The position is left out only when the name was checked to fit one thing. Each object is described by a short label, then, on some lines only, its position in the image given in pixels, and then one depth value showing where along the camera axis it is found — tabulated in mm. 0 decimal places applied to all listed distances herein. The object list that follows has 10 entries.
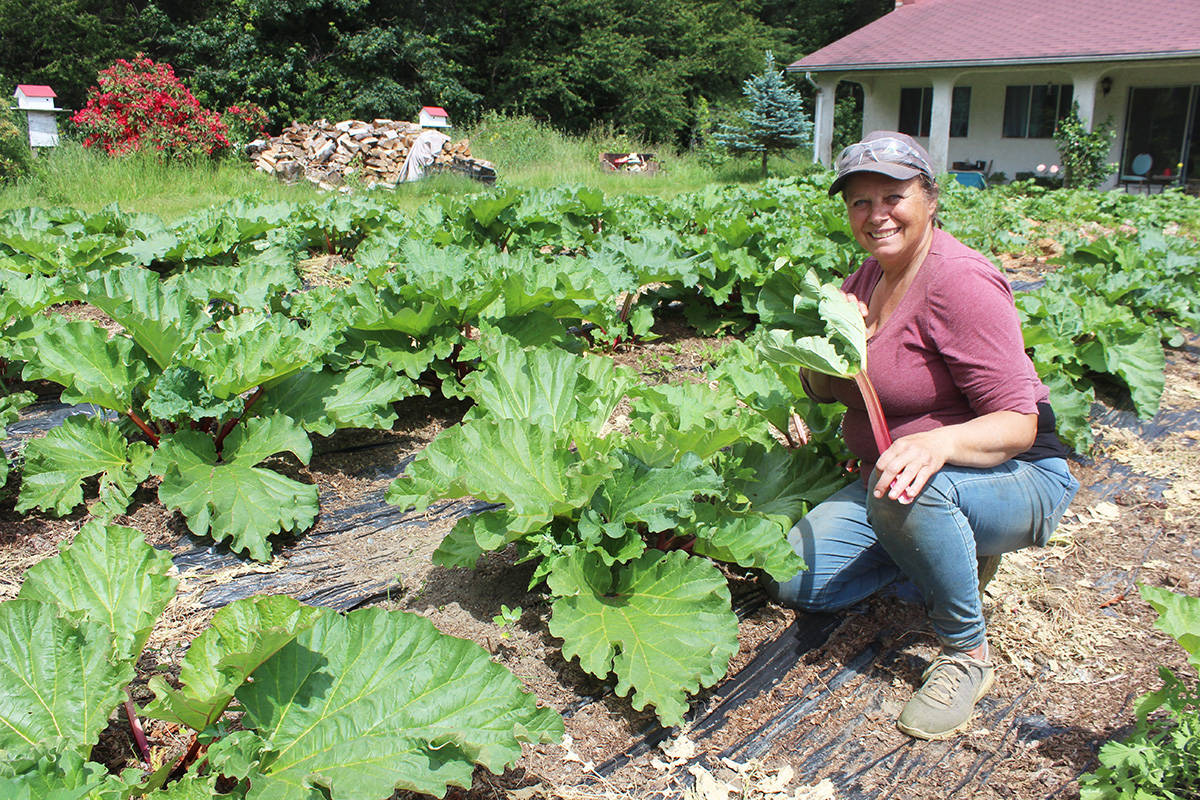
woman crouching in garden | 2260
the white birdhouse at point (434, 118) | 18500
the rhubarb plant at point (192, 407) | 2949
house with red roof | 18297
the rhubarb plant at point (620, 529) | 2223
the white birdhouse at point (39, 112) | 16578
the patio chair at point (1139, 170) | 18953
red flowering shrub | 16125
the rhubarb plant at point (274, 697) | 1738
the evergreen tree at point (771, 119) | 21141
